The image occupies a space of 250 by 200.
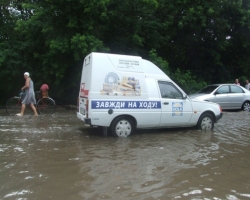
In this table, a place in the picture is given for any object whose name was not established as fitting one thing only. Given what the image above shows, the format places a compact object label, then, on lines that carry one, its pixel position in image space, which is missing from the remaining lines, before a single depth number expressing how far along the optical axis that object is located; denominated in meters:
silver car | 14.41
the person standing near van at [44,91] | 12.29
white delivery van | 7.56
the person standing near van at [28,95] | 11.29
